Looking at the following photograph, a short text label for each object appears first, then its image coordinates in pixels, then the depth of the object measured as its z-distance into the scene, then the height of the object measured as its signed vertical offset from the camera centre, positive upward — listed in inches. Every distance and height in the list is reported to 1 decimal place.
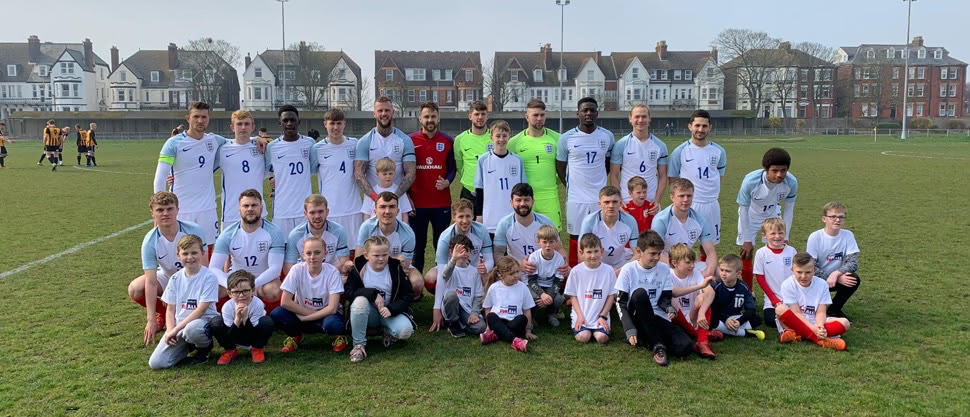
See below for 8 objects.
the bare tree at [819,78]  2906.0 +286.6
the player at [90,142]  941.3 -2.8
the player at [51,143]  900.7 -4.2
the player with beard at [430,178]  273.9 -15.3
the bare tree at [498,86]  2753.4 +229.5
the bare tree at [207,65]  2751.0 +315.2
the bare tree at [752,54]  2741.1 +363.3
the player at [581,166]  265.7 -10.0
